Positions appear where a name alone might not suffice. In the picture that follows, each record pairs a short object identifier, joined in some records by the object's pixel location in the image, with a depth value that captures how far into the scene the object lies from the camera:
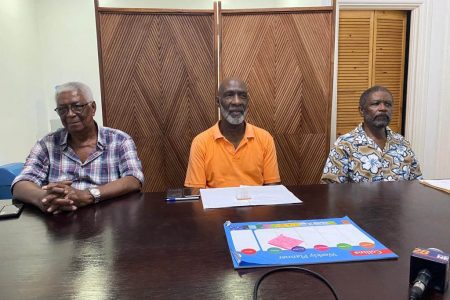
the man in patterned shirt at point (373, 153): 1.92
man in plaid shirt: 1.67
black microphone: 0.72
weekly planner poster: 0.87
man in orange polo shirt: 2.00
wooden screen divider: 2.31
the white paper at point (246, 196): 1.33
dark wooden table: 0.76
